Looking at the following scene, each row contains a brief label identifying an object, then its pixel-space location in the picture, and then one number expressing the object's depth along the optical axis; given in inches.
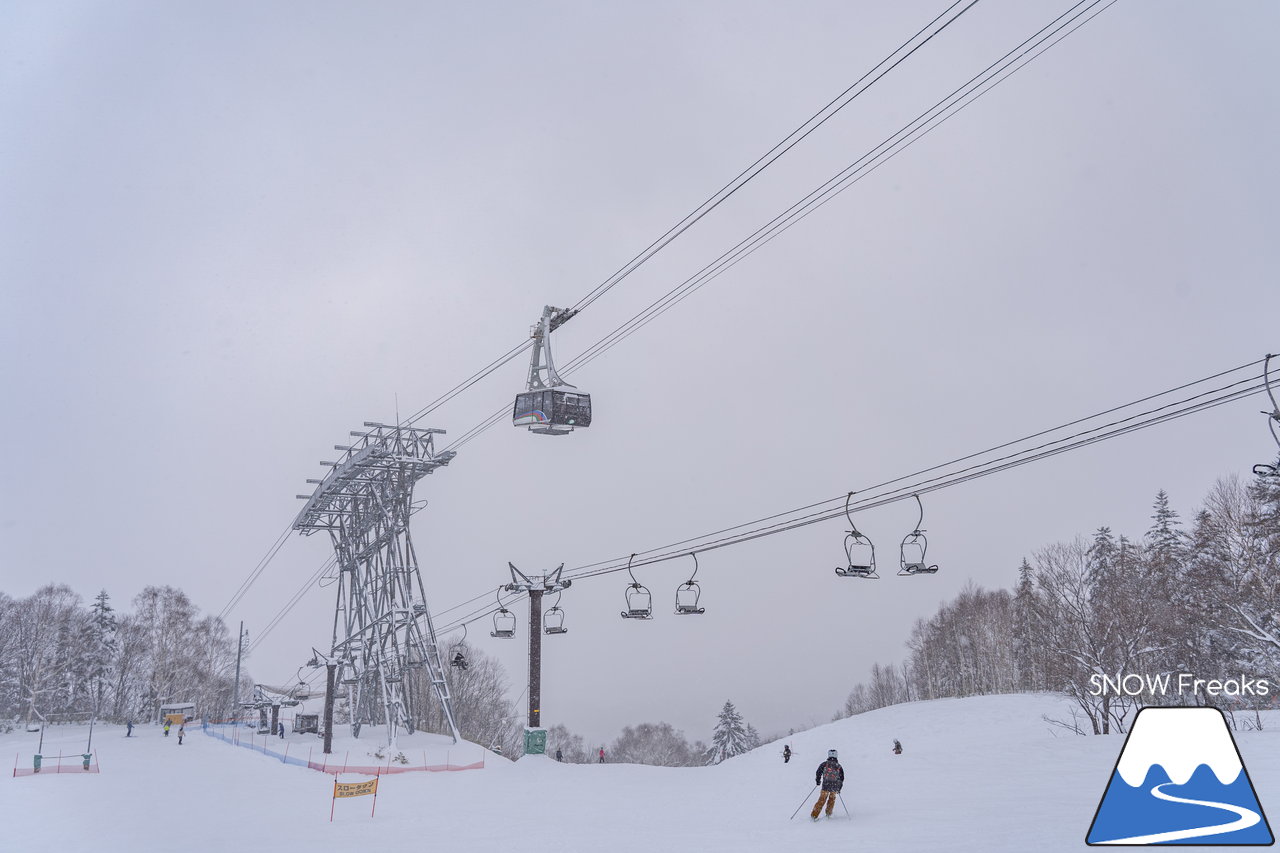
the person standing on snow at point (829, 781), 682.8
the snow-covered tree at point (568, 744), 5167.3
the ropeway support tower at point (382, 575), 1809.8
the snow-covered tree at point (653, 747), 5708.7
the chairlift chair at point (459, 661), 1545.3
